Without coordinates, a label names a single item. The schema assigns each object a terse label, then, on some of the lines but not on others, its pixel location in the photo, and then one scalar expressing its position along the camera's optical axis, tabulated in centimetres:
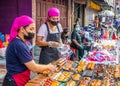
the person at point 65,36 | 495
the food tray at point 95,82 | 222
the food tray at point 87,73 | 248
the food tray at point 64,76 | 222
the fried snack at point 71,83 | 216
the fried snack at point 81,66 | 259
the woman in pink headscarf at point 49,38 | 288
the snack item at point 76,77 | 231
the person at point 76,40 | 516
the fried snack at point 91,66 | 273
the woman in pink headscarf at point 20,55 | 190
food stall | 215
